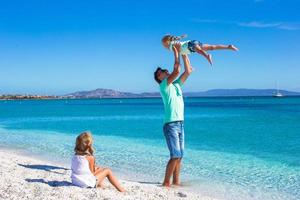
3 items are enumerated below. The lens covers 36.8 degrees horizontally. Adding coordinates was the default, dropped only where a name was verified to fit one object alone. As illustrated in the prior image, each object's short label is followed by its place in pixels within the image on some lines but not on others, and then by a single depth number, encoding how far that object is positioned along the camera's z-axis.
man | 8.09
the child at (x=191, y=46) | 7.22
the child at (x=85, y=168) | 7.74
